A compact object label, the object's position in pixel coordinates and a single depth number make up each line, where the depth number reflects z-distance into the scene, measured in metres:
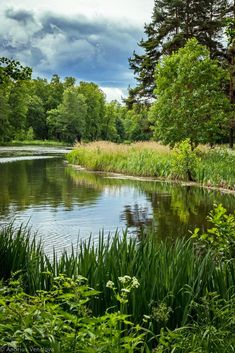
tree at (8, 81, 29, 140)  93.00
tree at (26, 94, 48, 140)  107.56
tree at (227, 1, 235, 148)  31.38
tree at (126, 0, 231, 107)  38.56
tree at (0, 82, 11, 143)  83.19
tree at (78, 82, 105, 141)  111.88
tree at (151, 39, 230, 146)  25.70
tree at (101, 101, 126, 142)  120.88
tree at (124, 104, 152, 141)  44.66
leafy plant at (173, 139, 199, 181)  22.34
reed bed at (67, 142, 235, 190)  21.75
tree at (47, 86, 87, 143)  100.44
